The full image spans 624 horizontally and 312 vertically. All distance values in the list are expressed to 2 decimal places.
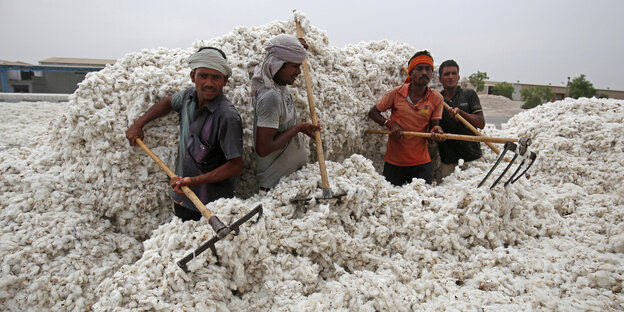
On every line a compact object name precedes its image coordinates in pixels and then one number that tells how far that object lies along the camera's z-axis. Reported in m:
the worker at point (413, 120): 2.90
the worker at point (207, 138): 1.91
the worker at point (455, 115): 3.15
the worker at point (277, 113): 2.04
